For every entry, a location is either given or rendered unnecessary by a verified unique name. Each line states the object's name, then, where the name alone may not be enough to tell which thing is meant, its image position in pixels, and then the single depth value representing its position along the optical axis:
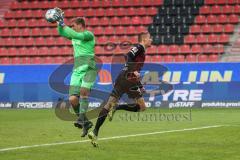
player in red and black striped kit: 12.35
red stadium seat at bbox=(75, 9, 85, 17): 34.53
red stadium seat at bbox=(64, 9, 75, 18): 34.80
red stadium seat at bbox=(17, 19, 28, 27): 34.81
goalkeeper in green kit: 13.31
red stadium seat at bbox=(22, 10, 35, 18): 35.34
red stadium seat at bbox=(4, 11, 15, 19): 35.69
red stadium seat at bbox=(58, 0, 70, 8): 35.38
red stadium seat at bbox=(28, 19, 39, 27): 34.62
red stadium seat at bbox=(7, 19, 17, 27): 34.97
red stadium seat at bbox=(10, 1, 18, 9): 36.16
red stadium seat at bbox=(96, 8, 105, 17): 34.28
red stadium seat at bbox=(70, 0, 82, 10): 35.19
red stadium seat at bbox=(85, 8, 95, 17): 34.41
